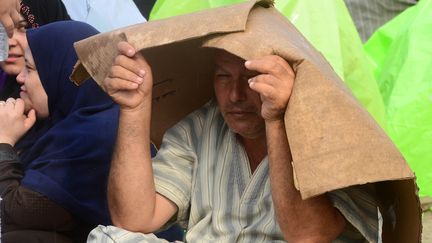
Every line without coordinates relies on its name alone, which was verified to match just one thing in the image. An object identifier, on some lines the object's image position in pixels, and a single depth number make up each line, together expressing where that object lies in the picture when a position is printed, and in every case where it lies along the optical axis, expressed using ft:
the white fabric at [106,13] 19.70
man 9.65
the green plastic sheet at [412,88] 17.07
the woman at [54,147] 12.83
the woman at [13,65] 14.90
